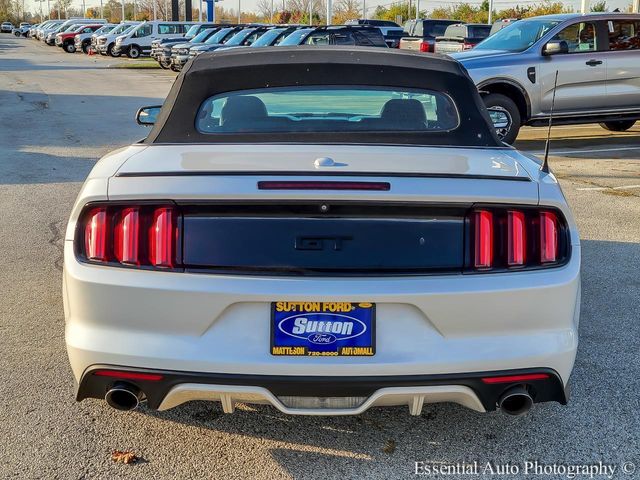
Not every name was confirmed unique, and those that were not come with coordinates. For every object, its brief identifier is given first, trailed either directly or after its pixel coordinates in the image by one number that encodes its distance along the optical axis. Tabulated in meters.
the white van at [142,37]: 40.50
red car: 50.34
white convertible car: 2.78
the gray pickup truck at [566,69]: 11.43
